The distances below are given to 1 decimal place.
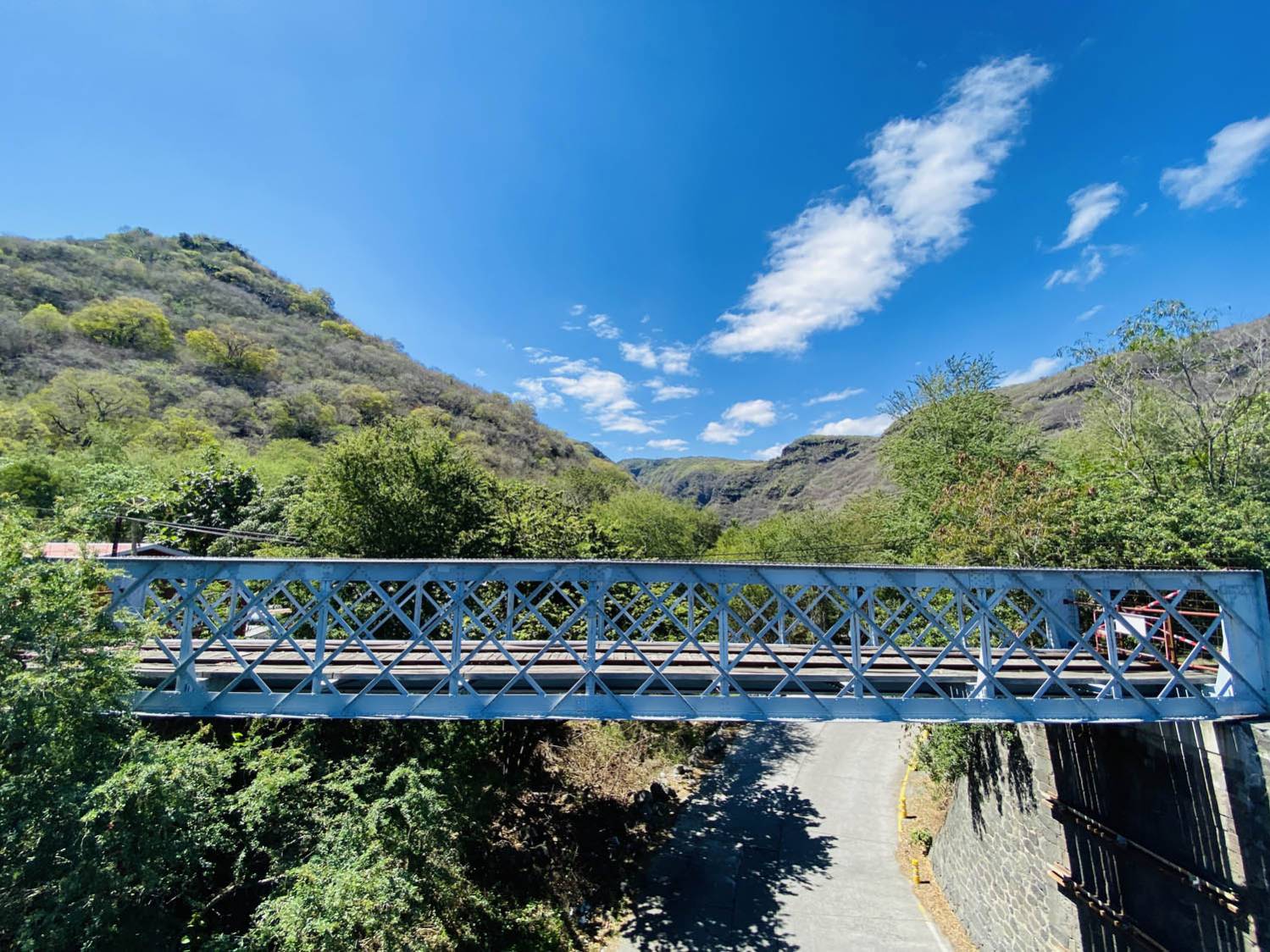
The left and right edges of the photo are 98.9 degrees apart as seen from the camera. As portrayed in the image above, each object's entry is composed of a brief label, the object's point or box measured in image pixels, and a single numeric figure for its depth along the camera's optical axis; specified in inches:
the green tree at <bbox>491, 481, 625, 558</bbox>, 586.6
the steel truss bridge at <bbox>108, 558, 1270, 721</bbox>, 228.5
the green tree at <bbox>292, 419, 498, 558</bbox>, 558.6
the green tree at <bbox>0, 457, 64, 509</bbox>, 861.8
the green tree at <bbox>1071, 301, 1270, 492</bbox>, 470.9
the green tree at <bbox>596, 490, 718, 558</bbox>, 1347.2
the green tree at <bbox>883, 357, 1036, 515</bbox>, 710.5
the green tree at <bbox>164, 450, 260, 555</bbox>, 815.1
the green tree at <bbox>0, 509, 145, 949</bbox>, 197.0
